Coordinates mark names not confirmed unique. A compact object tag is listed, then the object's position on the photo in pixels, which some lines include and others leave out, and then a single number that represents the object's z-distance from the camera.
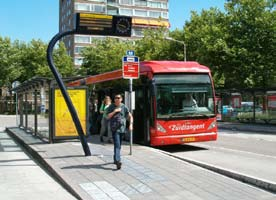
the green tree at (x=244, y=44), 20.58
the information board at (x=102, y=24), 8.73
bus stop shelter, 11.42
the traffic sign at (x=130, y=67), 8.69
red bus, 9.99
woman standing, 11.56
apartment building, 71.42
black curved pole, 8.53
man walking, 6.98
